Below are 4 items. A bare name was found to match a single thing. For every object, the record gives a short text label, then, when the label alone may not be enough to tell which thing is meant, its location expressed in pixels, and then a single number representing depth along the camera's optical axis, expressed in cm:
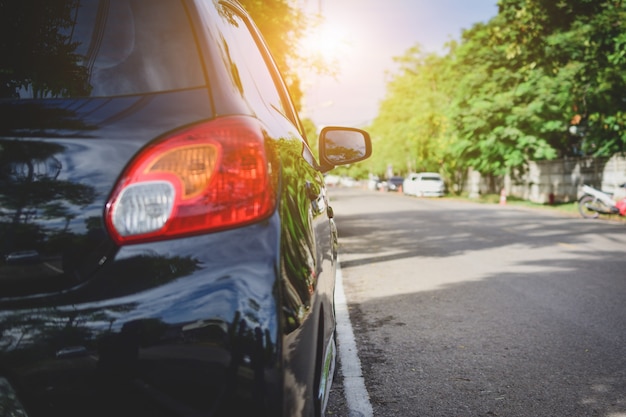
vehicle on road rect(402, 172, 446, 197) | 3788
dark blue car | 111
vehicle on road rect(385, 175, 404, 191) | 5484
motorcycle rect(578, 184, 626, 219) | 1603
